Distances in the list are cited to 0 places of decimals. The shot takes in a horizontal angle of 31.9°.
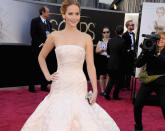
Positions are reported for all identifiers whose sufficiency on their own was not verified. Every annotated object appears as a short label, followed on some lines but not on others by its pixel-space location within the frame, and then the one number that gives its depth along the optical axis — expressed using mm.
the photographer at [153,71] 3395
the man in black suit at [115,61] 5809
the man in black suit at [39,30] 6207
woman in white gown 2473
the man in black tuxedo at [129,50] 6355
